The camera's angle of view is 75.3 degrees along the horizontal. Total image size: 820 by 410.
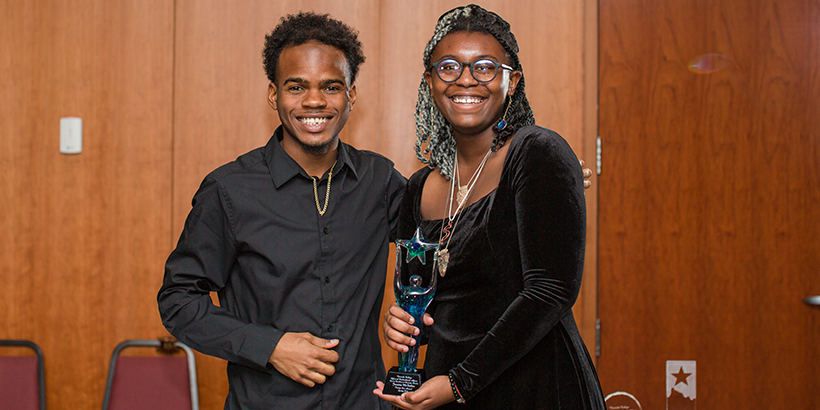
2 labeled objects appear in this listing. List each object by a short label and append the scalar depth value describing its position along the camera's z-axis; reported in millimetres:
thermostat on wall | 2570
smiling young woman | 1113
